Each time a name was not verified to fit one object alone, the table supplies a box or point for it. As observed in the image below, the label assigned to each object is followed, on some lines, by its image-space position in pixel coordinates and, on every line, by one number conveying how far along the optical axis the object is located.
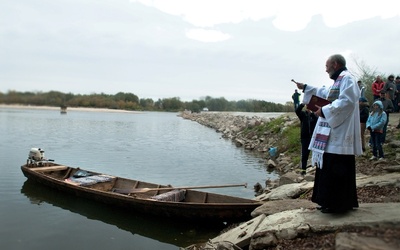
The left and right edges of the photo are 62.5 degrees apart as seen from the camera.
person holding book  4.49
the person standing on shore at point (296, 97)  9.72
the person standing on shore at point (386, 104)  10.70
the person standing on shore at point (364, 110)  10.05
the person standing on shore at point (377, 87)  13.37
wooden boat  7.95
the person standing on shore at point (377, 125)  9.70
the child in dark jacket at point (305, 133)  9.15
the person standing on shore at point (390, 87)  12.70
